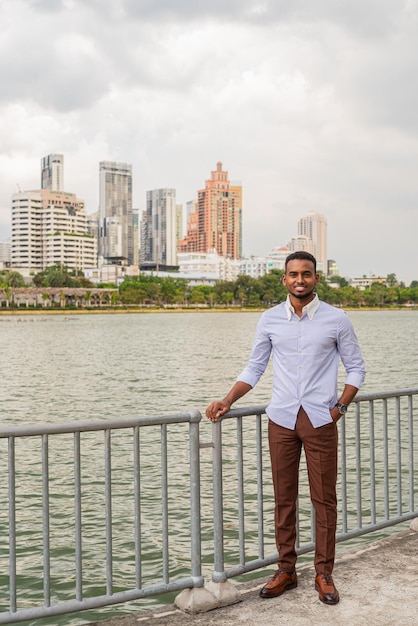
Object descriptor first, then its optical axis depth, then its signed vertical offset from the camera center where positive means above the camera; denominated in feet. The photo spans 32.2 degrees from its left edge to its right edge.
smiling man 15.94 -2.26
